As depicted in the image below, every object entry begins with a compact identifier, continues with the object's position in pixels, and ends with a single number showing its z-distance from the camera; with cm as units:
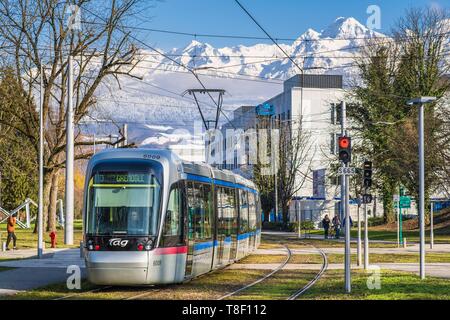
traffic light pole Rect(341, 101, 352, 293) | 1880
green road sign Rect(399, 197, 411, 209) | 4088
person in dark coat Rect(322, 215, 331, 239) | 5468
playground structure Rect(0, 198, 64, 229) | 7345
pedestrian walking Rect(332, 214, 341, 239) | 5534
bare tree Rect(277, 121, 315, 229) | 7594
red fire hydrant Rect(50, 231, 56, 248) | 3847
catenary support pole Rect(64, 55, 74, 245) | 3762
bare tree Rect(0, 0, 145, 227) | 4516
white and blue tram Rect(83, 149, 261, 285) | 1889
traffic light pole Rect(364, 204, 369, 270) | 2614
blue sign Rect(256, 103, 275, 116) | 9489
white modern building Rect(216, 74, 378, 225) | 8412
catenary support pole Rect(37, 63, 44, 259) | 3281
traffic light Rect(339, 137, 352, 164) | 1955
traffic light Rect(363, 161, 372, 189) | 2588
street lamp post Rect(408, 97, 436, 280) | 2222
